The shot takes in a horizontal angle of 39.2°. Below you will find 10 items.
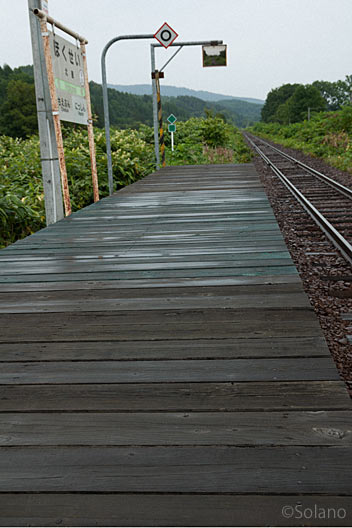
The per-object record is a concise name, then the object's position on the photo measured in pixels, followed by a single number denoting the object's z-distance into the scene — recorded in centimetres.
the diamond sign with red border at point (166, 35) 1230
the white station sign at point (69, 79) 610
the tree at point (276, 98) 11169
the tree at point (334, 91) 12431
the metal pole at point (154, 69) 1324
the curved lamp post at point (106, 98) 876
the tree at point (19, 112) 5803
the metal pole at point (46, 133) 582
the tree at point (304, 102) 7450
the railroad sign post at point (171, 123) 1803
